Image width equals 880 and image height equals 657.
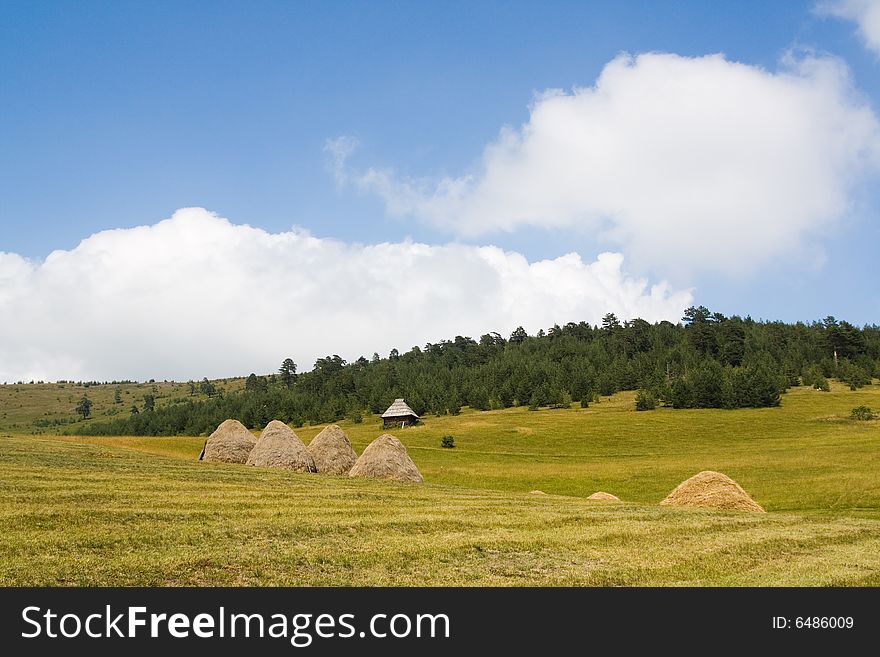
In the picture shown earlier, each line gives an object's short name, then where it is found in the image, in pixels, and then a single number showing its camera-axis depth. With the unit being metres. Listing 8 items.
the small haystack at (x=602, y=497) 35.26
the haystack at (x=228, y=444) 44.91
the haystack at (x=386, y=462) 38.16
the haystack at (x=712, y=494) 32.31
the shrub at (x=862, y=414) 108.25
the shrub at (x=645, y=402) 139.25
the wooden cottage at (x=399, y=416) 135.62
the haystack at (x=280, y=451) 41.38
